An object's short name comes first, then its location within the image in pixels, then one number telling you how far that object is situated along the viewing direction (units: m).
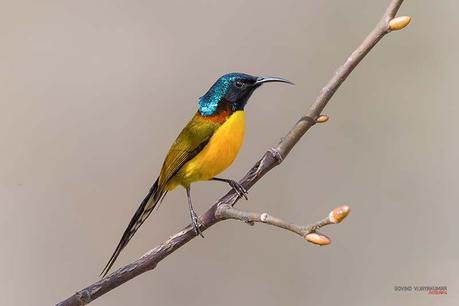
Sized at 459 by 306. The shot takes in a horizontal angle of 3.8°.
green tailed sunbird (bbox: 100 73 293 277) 3.43
